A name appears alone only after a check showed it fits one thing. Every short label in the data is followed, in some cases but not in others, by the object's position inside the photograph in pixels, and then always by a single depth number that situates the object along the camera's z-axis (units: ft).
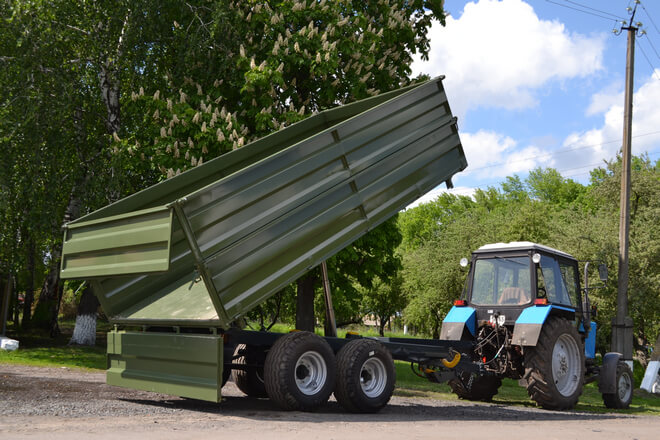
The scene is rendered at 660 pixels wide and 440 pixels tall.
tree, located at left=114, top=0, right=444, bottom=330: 39.52
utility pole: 53.36
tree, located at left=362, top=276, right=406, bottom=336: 141.79
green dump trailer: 19.62
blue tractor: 30.01
